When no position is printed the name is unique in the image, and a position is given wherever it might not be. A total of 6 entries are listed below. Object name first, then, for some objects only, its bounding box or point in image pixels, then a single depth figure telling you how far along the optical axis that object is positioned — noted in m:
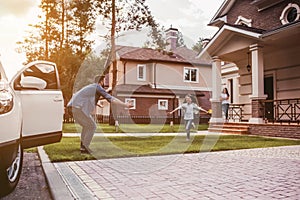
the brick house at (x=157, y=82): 26.97
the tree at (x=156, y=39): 21.85
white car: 3.05
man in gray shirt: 6.99
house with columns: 12.88
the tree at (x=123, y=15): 19.77
